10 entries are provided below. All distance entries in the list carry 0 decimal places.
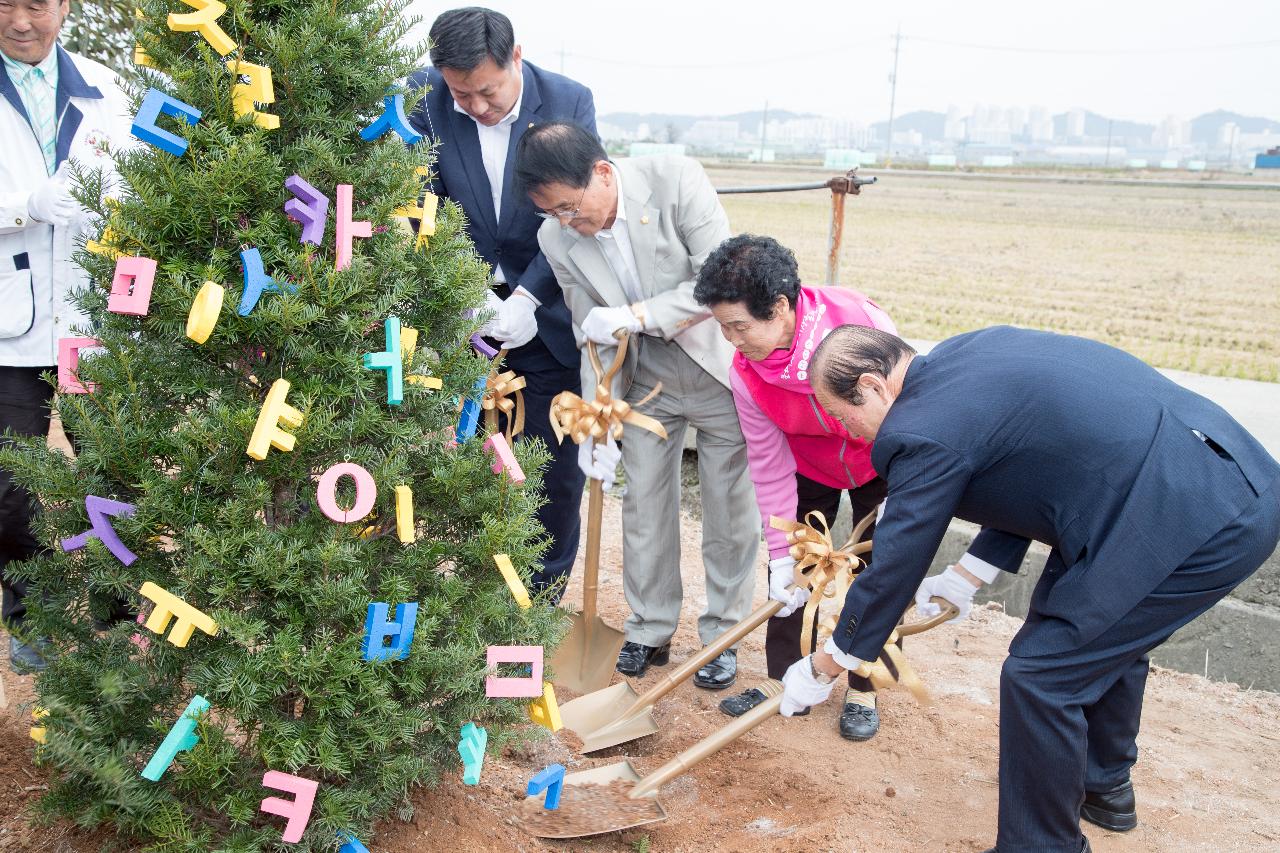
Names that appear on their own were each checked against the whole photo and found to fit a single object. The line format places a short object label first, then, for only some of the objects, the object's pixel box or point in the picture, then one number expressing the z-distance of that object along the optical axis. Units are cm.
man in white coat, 312
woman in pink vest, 304
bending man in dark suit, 239
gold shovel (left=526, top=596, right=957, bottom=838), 290
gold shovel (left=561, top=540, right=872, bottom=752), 338
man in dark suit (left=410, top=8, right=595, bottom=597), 366
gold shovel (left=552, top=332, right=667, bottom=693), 370
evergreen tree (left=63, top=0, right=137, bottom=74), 672
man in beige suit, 334
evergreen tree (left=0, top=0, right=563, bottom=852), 218
